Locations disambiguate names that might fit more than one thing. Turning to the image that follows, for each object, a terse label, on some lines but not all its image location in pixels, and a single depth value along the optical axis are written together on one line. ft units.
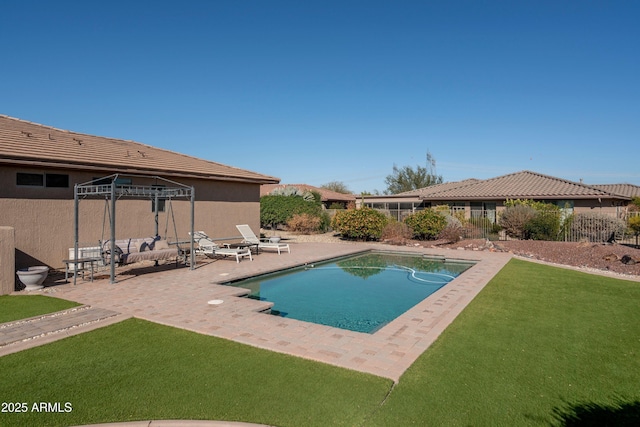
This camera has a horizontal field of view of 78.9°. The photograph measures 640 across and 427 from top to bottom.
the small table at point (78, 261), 33.88
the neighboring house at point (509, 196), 85.56
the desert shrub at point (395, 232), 73.92
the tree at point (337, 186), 245.96
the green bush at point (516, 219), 70.85
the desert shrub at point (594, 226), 65.92
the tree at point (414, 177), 213.87
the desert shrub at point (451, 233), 69.00
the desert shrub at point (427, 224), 70.64
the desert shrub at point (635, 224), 68.25
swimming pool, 28.53
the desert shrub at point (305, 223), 92.79
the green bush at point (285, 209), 97.40
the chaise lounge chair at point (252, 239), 55.01
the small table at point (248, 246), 55.10
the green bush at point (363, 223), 73.61
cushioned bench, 36.81
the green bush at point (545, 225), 67.51
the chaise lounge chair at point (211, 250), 47.55
